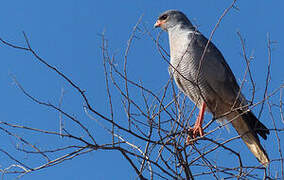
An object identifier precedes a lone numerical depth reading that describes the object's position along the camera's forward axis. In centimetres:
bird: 1028
